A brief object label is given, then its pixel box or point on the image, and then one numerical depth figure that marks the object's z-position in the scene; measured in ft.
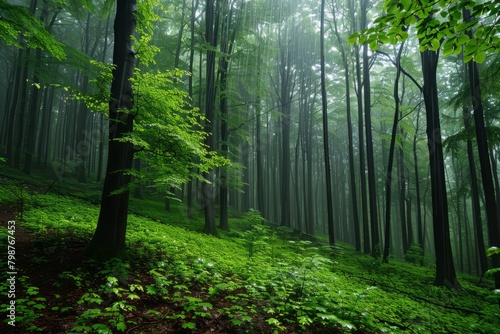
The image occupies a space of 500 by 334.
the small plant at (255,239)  27.12
